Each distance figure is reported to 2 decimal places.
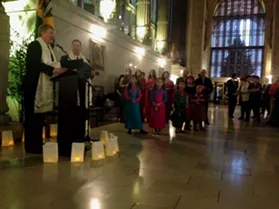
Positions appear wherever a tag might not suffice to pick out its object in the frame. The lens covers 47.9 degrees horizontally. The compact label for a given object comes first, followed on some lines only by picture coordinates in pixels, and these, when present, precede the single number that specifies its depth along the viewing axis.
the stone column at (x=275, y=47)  22.31
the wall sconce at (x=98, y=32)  8.70
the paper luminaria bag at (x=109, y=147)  4.16
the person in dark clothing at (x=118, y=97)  8.86
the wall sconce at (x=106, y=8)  10.23
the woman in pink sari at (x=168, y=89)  8.26
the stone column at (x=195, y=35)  22.41
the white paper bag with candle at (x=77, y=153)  3.80
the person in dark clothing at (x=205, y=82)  7.81
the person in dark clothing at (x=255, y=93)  10.13
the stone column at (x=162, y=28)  17.83
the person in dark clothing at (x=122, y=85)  8.29
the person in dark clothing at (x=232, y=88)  10.98
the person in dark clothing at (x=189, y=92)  7.37
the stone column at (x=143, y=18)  14.77
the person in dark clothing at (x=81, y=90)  4.12
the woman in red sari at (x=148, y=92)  7.83
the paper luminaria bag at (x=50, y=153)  3.71
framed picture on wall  8.70
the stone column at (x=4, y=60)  5.22
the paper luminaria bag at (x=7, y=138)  4.54
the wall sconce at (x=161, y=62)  15.88
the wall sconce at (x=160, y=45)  17.88
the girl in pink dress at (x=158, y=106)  6.44
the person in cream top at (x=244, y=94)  10.26
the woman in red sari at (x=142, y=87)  8.15
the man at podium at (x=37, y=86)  3.98
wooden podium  4.05
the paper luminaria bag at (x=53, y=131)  5.59
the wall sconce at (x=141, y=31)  14.75
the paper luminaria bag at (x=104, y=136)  4.54
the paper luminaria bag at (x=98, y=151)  3.90
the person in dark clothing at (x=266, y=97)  11.88
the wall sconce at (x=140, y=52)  12.56
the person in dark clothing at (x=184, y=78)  7.36
